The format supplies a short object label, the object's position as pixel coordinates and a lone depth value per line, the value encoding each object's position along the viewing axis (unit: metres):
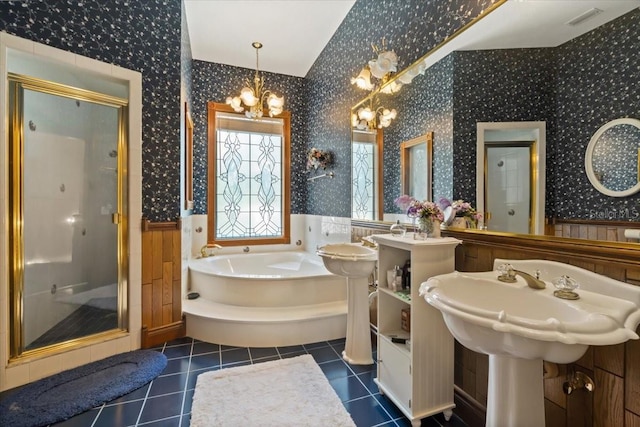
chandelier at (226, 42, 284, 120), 3.34
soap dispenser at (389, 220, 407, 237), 1.91
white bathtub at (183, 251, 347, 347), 2.52
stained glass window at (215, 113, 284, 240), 4.25
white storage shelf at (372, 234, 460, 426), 1.55
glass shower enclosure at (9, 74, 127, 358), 2.14
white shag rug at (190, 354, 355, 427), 1.61
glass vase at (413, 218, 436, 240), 1.67
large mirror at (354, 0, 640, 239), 1.02
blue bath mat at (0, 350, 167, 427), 1.64
